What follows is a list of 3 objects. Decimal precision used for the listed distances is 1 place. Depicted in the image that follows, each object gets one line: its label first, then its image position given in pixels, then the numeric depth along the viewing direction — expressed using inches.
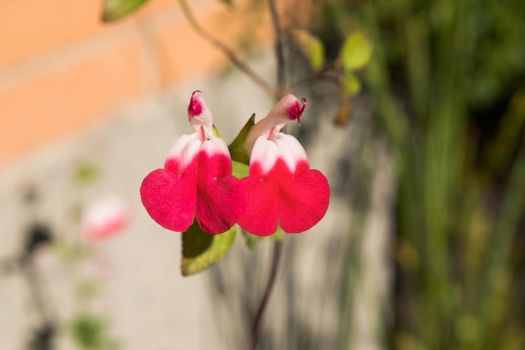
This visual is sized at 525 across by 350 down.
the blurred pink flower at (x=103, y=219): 27.9
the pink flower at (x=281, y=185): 13.6
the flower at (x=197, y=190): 13.4
